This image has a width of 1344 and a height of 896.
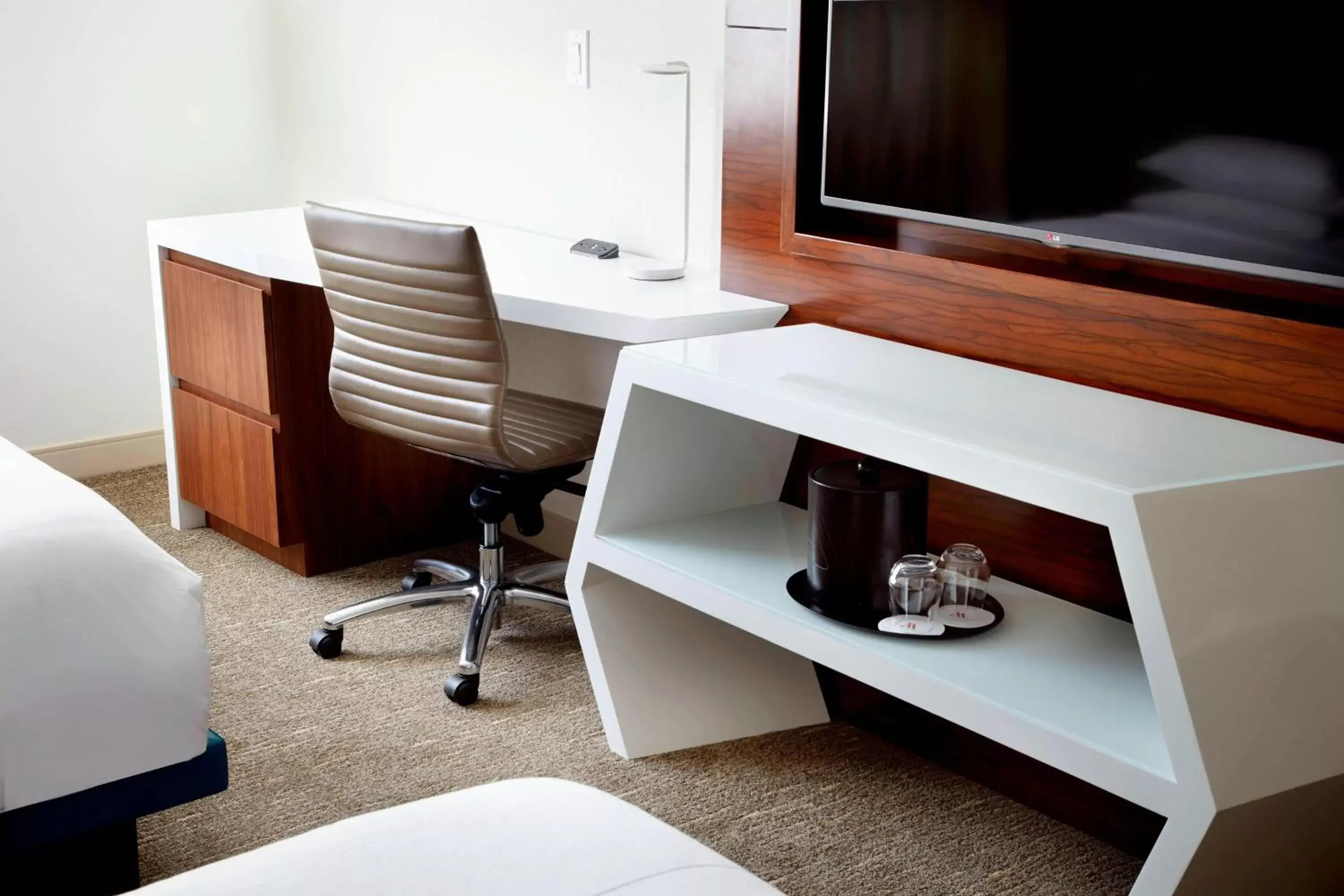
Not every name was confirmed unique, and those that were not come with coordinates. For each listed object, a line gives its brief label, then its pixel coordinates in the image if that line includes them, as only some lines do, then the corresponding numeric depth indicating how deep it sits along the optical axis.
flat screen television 1.71
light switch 2.98
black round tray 1.91
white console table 1.52
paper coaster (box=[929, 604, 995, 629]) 1.92
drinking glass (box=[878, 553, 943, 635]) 1.94
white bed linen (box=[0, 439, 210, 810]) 1.69
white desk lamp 2.67
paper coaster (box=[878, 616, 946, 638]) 1.89
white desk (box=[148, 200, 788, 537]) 2.38
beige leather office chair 2.33
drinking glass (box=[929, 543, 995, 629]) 1.96
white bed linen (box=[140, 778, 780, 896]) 1.17
